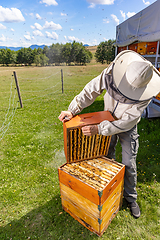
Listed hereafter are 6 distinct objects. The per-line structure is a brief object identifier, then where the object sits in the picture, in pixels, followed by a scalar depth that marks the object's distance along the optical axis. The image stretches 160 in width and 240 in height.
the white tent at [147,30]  5.60
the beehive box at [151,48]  6.12
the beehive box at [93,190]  2.12
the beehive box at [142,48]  6.66
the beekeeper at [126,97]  1.96
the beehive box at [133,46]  7.51
